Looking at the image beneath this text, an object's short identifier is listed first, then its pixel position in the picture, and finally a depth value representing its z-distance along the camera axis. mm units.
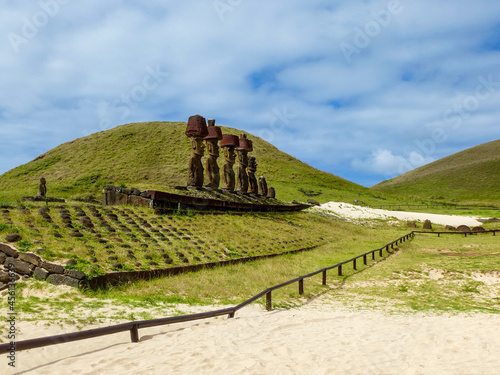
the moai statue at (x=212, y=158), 23125
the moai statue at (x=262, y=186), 34628
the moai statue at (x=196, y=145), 20750
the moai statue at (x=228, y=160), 25516
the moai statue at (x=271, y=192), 37656
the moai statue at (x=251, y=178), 29828
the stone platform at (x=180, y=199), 16469
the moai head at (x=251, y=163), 30725
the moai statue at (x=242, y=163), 27953
